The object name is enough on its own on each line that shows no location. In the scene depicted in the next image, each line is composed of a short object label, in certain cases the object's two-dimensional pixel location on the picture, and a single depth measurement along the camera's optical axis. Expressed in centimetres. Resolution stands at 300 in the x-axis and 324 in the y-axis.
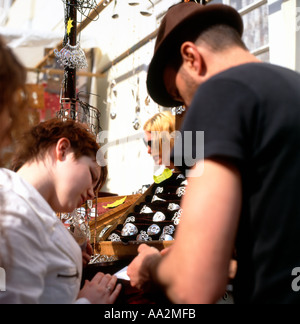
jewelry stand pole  157
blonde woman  231
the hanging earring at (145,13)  249
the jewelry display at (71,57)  154
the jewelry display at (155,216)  150
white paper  113
